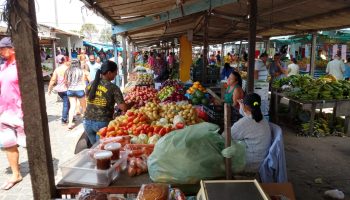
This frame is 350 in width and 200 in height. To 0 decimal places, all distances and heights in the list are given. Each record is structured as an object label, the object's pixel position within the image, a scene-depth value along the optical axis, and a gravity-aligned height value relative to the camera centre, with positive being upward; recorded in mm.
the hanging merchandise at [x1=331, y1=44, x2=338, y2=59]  15672 +271
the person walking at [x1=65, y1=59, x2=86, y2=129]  8469 -702
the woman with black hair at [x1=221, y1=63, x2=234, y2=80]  10320 -478
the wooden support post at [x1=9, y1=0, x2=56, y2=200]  2150 -255
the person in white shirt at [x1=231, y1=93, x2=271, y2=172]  3340 -871
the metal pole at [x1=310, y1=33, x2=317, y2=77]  11192 -9
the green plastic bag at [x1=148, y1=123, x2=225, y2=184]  2393 -815
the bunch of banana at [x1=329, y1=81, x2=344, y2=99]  7734 -985
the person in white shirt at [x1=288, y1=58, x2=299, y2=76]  12055 -556
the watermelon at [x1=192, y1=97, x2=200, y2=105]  6094 -877
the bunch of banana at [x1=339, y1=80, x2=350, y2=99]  7954 -982
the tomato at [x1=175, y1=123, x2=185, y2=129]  3975 -899
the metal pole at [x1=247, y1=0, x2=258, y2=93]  5234 +326
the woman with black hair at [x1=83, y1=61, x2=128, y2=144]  4445 -569
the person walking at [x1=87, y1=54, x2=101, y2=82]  10836 -183
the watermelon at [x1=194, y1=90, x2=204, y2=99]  6176 -751
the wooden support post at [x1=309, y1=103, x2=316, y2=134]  7502 -1627
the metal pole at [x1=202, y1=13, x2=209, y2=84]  9133 +63
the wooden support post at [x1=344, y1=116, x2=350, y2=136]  7907 -1921
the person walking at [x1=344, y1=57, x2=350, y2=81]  14344 -924
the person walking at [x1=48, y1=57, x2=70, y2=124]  8742 -675
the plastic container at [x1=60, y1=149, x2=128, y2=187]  2488 -957
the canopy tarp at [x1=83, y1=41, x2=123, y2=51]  29559 +1662
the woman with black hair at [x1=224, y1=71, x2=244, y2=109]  5895 -673
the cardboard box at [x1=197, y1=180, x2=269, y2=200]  1845 -858
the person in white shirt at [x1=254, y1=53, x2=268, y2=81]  9070 -450
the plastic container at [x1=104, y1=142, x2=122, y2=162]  2740 -819
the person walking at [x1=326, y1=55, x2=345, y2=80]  12445 -586
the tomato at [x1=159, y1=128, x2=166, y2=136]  3726 -912
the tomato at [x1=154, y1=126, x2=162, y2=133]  3867 -910
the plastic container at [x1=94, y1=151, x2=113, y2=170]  2461 -820
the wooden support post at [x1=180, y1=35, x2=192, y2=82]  12938 -70
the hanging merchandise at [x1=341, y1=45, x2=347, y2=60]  15414 +199
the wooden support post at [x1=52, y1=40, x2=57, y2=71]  17794 +565
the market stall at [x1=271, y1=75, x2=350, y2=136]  7600 -1157
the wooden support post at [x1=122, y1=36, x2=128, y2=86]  11575 -31
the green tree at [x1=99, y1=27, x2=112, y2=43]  84394 +7275
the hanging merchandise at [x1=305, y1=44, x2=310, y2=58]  20031 +267
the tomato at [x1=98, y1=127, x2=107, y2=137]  3982 -958
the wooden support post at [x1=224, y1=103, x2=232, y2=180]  2223 -583
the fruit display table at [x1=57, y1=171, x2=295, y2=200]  2408 -1064
